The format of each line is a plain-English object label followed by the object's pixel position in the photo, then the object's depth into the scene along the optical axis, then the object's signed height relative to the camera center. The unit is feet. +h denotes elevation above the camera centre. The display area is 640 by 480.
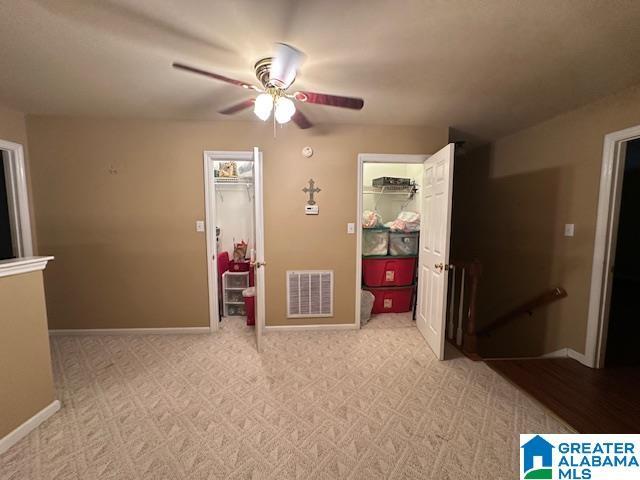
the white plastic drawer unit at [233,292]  10.80 -3.17
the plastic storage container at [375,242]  10.87 -0.93
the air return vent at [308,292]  9.25 -2.66
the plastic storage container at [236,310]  10.93 -3.97
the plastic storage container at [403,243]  10.91 -0.97
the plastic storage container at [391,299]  10.83 -3.39
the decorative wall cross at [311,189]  8.89 +1.09
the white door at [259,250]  7.73 -1.03
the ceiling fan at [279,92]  4.09 +2.52
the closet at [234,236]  10.82 -0.82
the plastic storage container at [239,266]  10.84 -2.04
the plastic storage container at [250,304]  9.64 -3.30
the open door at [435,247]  7.22 -0.84
